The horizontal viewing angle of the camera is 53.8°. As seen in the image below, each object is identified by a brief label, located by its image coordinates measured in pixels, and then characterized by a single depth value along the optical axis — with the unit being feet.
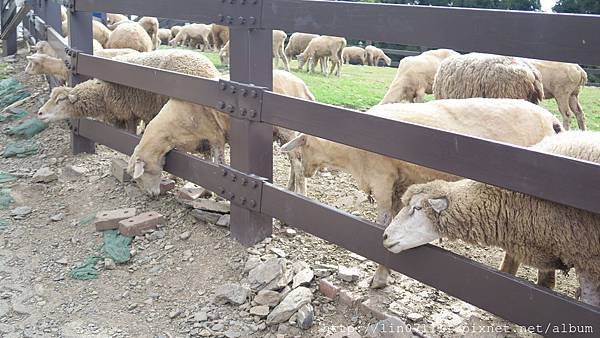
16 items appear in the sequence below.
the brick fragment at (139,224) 15.28
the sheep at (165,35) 102.59
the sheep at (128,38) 36.24
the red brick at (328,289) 11.96
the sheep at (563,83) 35.58
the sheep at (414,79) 34.68
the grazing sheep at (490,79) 22.08
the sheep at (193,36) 95.95
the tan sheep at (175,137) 16.97
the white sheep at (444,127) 13.20
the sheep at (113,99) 20.51
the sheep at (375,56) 104.68
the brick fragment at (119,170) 18.37
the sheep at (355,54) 107.45
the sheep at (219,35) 80.94
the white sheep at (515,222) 9.48
